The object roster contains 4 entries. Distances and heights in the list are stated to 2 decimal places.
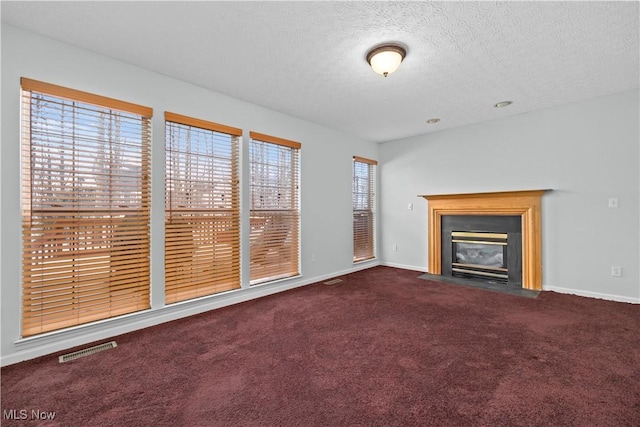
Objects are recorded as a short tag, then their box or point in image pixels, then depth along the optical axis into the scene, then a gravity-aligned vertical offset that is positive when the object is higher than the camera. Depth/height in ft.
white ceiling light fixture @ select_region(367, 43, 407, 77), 7.86 +4.54
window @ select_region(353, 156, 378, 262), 17.61 +0.48
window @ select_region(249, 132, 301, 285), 12.32 +0.43
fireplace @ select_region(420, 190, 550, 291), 13.03 -0.06
